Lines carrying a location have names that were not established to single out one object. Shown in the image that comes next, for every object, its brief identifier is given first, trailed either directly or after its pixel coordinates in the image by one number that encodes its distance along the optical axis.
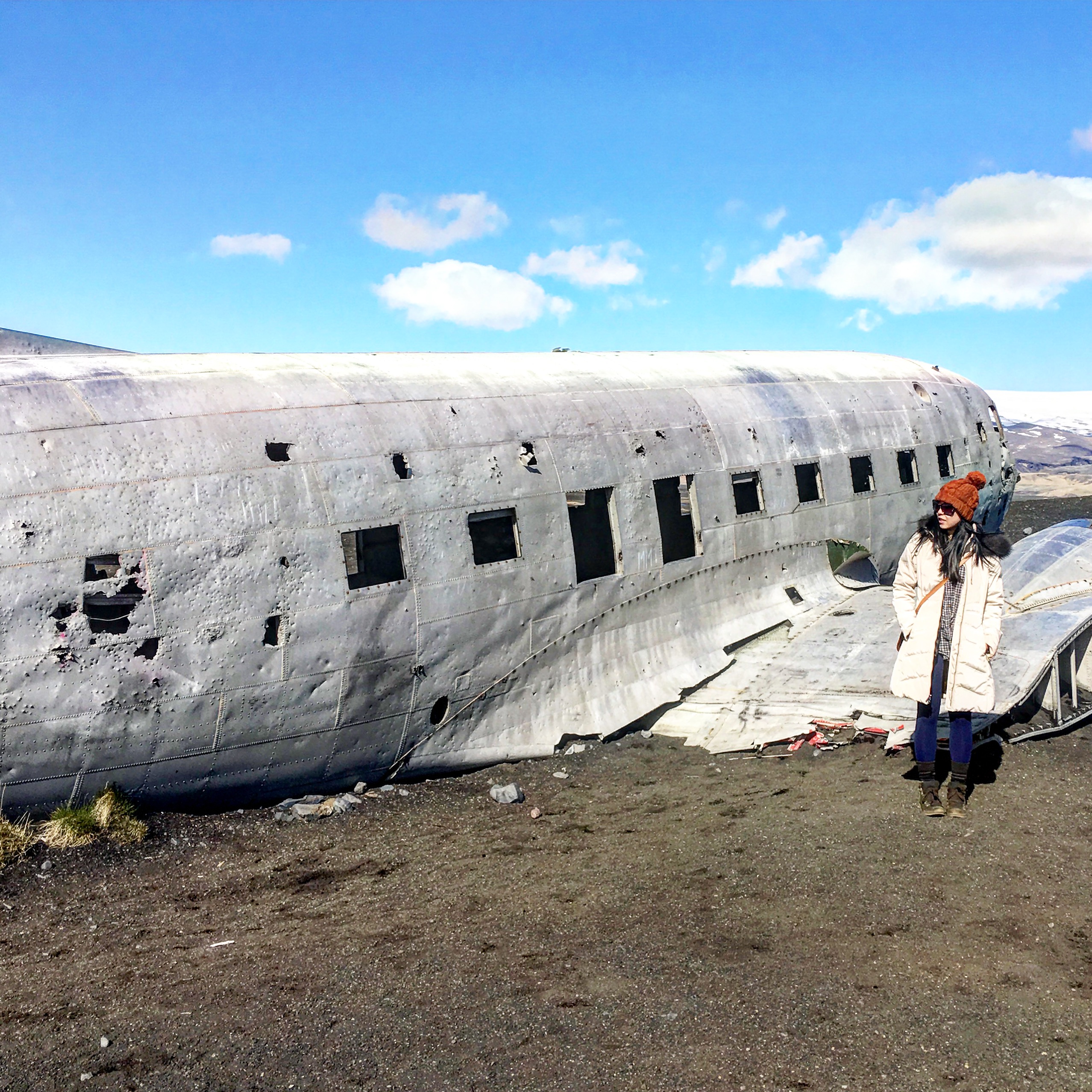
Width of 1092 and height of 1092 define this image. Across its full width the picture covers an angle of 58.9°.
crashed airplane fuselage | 9.92
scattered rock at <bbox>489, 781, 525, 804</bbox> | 11.70
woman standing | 9.42
